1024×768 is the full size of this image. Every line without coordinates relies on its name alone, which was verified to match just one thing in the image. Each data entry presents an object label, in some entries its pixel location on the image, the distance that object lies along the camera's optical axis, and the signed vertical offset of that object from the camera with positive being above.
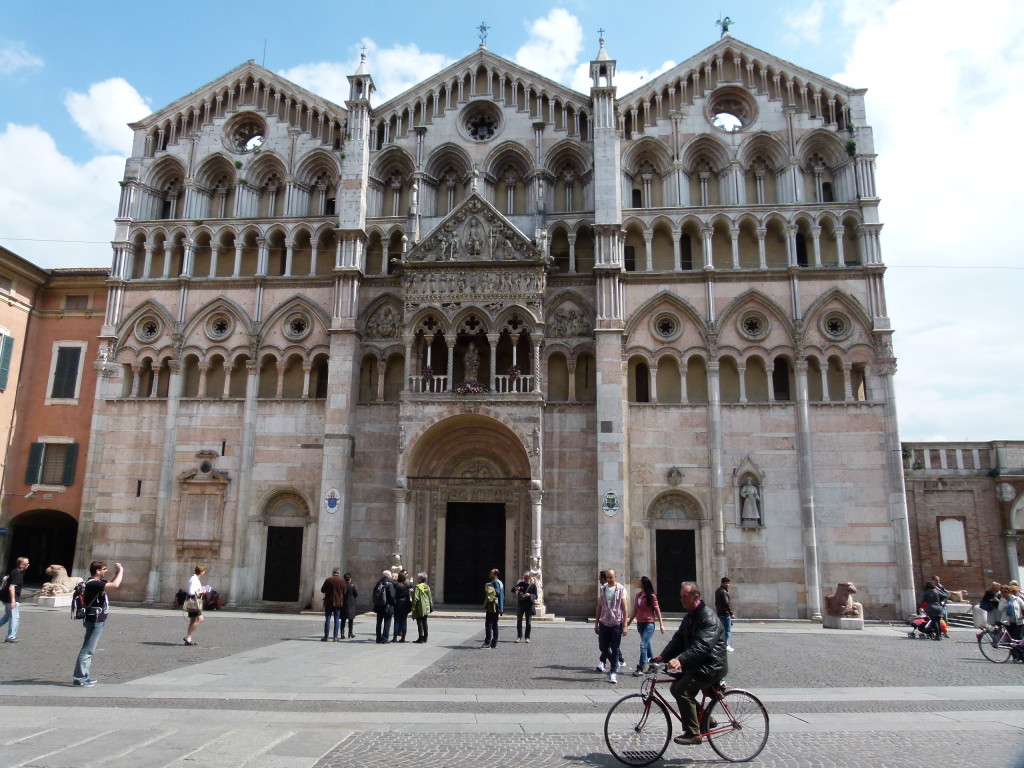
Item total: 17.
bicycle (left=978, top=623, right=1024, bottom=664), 18.17 -2.07
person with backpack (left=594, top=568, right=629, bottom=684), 14.91 -1.34
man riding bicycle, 8.67 -1.29
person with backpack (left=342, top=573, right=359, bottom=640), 21.73 -1.71
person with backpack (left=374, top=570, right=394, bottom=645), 20.97 -1.56
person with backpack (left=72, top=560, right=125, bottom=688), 12.75 -1.27
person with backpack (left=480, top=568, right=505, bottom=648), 19.34 -1.62
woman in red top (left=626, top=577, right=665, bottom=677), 15.46 -1.29
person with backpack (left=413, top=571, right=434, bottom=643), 20.84 -1.70
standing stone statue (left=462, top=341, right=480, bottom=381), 30.72 +7.09
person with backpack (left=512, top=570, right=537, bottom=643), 20.23 -1.26
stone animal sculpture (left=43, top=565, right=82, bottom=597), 29.30 -1.68
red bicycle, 8.64 -1.97
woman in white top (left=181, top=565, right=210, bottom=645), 18.50 -1.28
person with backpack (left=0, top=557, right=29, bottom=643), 18.20 -1.43
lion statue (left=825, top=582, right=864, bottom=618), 26.14 -1.73
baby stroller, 23.62 -2.19
